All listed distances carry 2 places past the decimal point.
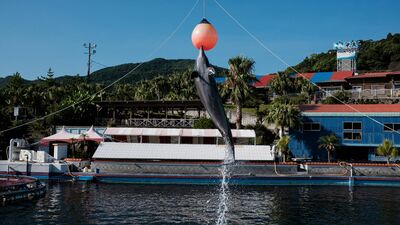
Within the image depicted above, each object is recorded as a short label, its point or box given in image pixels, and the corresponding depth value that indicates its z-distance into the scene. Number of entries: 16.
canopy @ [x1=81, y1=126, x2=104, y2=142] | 45.59
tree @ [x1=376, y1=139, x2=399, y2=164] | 41.75
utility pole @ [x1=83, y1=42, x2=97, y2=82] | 90.06
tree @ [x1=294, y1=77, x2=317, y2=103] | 63.61
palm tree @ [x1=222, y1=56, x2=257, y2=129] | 49.00
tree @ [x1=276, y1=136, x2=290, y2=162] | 42.56
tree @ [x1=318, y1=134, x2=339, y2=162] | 44.69
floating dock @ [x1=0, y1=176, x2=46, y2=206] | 27.88
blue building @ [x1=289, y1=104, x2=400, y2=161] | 45.38
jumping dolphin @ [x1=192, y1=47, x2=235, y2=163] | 7.56
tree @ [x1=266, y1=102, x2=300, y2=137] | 45.91
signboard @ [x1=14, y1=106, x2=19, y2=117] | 57.21
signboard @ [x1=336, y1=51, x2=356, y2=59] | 90.44
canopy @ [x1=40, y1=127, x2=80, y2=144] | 45.50
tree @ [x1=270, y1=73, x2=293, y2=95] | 65.56
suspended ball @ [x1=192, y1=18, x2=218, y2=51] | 7.36
